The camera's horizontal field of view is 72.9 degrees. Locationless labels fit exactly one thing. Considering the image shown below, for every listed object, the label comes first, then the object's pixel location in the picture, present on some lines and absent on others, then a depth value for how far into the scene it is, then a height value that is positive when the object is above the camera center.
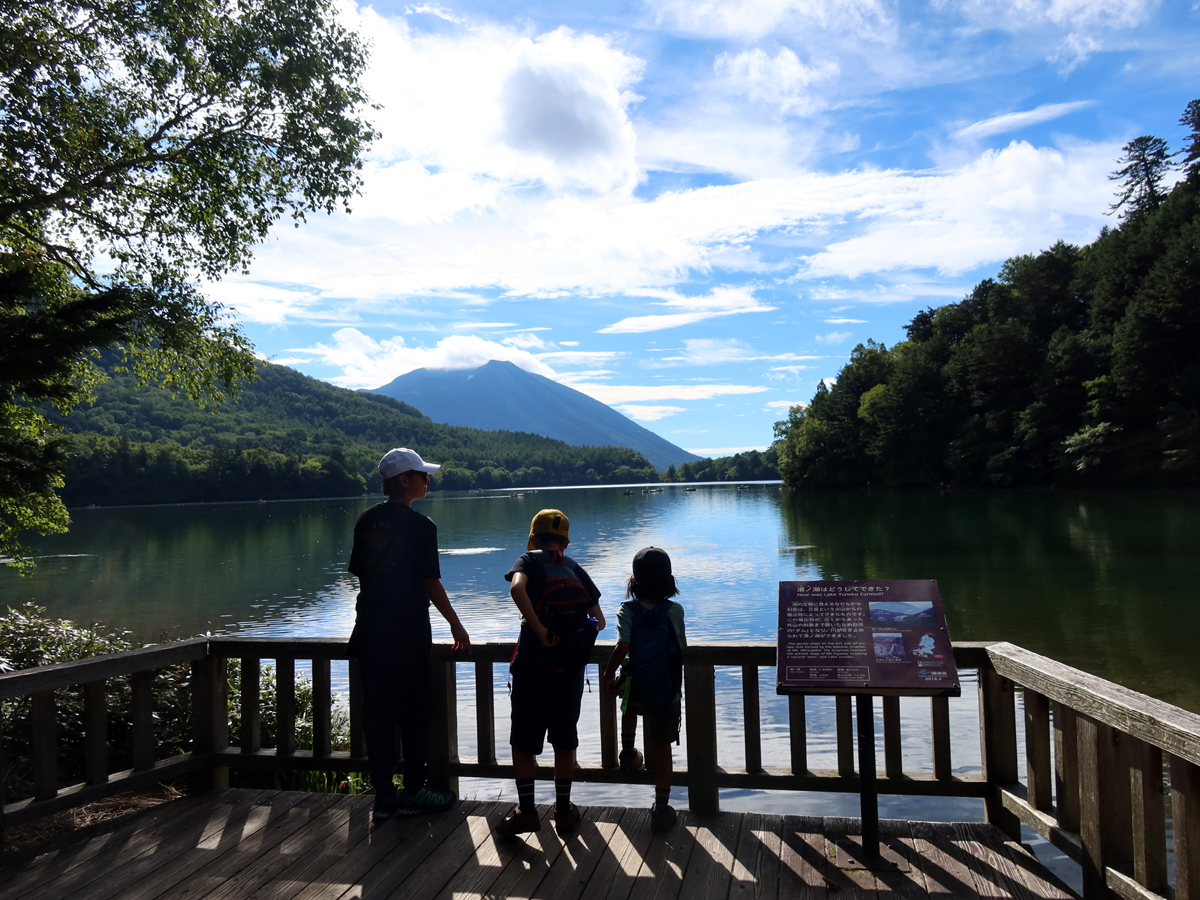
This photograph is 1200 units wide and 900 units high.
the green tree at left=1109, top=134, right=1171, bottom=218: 65.25 +23.37
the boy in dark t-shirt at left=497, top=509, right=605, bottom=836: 3.89 -0.92
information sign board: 3.38 -0.77
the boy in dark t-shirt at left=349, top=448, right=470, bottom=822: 4.05 -0.76
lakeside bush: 5.44 -1.71
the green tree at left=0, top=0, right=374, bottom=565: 7.76 +3.70
